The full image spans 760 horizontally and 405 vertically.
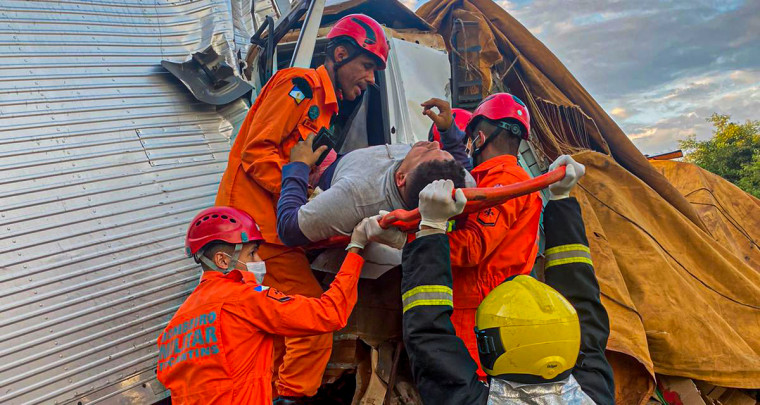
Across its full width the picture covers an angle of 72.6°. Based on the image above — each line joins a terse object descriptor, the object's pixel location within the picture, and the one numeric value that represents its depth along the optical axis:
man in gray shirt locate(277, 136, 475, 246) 2.04
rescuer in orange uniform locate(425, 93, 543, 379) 2.25
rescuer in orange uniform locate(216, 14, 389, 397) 2.41
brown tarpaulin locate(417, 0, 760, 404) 3.58
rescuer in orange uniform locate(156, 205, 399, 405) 1.94
